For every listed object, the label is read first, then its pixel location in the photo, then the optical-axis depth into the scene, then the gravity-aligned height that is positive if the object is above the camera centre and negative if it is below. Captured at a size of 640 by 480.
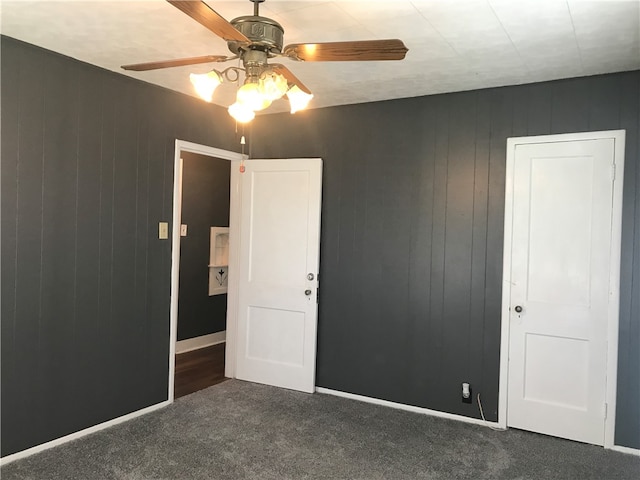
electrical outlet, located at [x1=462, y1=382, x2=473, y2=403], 3.66 -1.10
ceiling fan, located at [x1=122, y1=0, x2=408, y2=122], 1.95 +0.74
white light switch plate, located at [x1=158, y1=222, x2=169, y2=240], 3.73 +0.02
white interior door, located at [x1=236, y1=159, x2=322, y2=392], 4.20 -0.31
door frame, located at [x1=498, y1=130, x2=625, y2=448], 3.17 -0.15
